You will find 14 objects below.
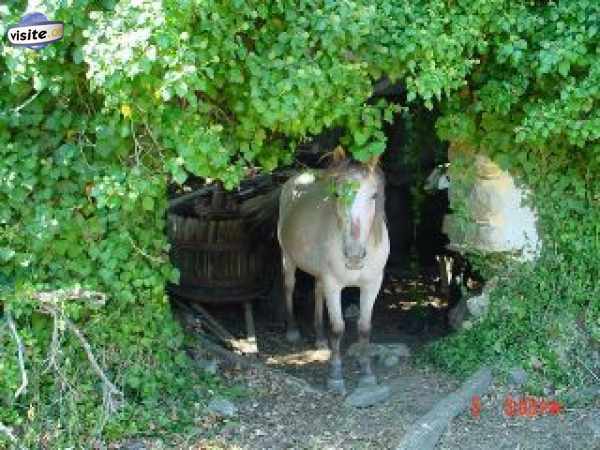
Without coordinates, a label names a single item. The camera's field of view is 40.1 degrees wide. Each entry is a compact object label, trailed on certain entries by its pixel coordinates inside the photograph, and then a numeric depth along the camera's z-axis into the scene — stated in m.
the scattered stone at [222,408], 6.18
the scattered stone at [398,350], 7.77
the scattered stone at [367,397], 6.61
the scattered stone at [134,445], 5.54
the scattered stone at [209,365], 6.83
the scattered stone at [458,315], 8.02
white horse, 6.42
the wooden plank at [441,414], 5.76
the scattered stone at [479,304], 7.37
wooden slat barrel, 8.84
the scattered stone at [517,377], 6.66
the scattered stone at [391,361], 7.60
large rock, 7.21
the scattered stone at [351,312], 9.30
